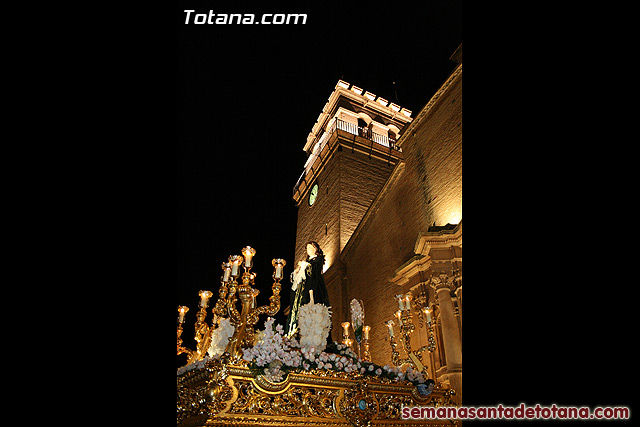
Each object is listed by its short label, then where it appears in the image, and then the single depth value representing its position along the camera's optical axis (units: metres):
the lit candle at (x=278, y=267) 5.64
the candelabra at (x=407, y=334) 6.86
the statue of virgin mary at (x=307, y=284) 7.35
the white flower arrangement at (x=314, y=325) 5.80
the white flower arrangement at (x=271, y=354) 4.25
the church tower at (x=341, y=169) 20.06
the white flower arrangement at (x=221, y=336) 7.19
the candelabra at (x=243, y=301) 5.03
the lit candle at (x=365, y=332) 9.90
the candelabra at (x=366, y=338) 8.10
